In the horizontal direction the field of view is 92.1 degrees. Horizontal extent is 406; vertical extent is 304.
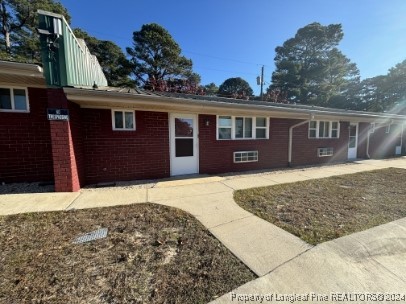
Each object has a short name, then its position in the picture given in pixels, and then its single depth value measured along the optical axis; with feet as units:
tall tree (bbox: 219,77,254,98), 114.93
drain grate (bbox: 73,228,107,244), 9.07
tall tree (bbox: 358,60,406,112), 92.79
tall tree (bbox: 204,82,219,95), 105.77
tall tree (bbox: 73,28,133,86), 71.82
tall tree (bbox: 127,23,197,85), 69.77
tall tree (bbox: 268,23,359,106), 92.07
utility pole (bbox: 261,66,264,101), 81.25
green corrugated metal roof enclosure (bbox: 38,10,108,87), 13.99
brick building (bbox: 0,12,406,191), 14.66
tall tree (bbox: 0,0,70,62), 54.13
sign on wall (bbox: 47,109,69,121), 14.40
